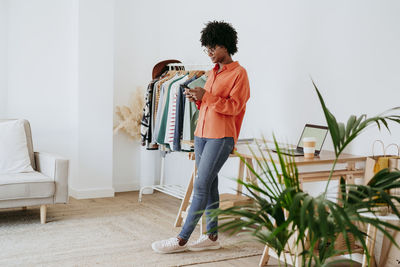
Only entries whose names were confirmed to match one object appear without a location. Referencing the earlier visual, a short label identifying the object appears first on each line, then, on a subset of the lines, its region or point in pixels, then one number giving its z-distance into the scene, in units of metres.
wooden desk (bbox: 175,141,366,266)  2.89
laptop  3.21
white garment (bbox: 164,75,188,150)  4.22
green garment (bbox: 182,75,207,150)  4.03
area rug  3.09
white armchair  3.68
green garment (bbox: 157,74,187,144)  4.35
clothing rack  4.70
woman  3.05
